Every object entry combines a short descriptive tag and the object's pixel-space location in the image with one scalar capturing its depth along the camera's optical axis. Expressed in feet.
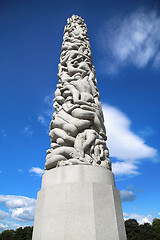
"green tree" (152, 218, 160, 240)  125.58
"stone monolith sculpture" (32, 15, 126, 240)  12.62
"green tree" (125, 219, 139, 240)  126.16
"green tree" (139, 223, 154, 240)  125.08
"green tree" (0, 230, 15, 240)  172.76
